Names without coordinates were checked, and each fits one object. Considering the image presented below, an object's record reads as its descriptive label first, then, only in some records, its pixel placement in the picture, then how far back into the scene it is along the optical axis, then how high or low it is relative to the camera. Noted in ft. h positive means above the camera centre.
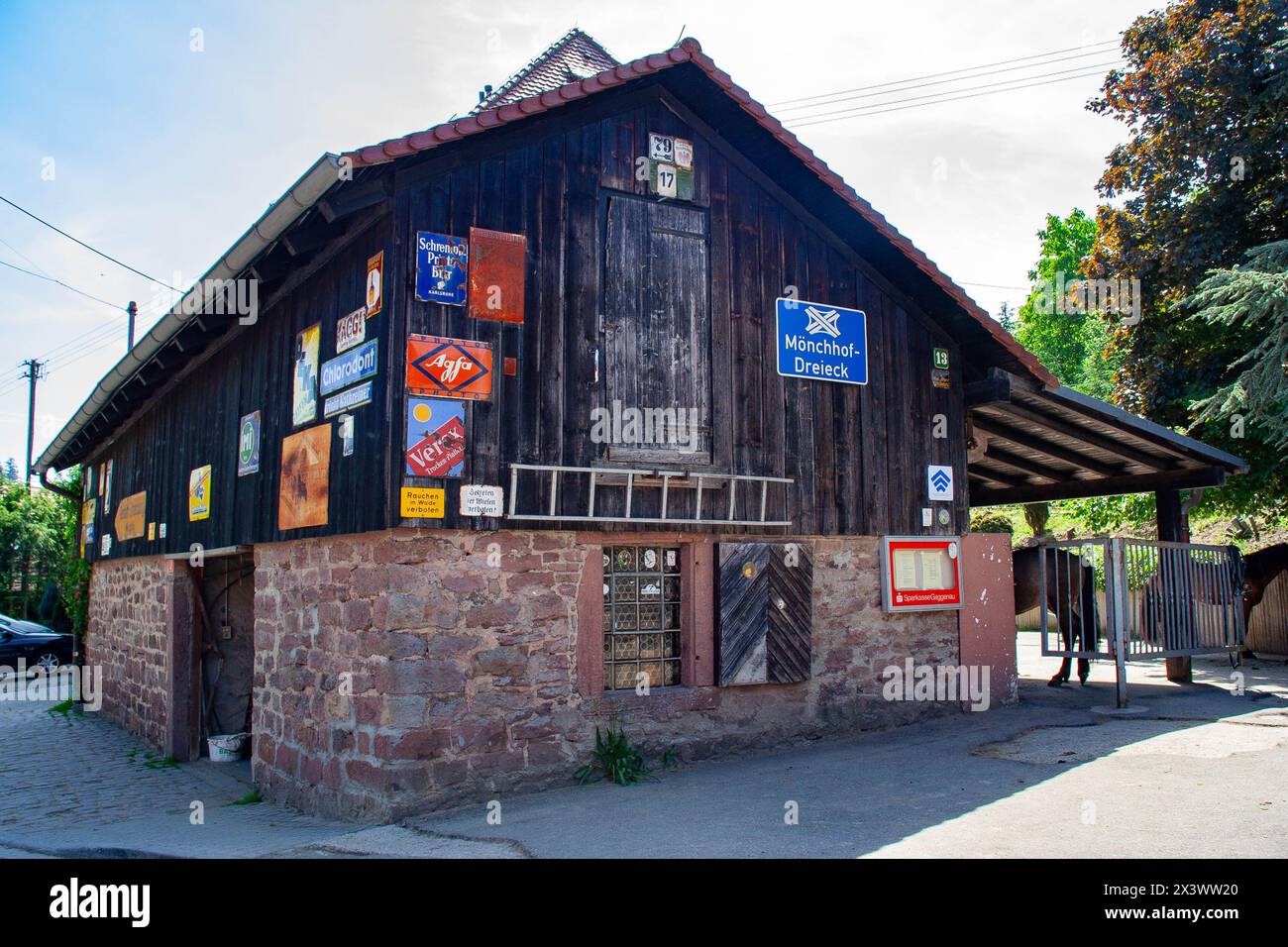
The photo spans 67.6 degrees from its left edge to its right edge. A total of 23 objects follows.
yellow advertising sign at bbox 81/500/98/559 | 58.03 +2.43
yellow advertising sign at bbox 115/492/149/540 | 46.93 +2.27
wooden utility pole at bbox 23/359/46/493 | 127.70 +25.26
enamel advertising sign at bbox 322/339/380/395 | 25.79 +5.37
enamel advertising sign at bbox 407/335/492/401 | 24.85 +5.06
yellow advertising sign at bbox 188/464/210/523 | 38.14 +2.71
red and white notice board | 33.94 -0.51
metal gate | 35.70 -1.62
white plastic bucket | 38.33 -7.39
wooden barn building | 24.95 +3.64
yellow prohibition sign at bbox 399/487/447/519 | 24.23 +1.45
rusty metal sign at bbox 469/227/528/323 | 26.09 +7.81
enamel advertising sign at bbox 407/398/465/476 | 24.57 +3.17
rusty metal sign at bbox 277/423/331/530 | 27.73 +2.46
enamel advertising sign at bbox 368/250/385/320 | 25.54 +7.41
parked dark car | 76.79 -6.73
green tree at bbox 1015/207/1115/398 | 127.03 +33.89
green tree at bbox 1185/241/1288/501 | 45.57 +10.34
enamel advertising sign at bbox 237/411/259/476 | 33.71 +4.14
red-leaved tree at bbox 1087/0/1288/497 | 50.80 +21.25
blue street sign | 32.35 +7.48
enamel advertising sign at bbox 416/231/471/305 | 25.34 +7.76
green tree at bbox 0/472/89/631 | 102.17 +1.34
